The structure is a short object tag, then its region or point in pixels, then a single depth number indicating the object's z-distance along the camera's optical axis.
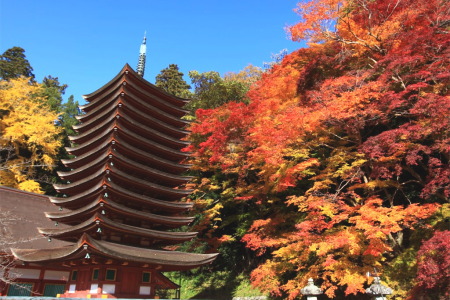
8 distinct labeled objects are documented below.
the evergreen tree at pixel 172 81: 34.56
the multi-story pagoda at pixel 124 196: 10.82
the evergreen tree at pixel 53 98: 28.49
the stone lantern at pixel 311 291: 9.02
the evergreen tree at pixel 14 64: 32.41
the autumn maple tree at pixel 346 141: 10.43
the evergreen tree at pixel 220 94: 25.83
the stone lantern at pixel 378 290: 8.31
